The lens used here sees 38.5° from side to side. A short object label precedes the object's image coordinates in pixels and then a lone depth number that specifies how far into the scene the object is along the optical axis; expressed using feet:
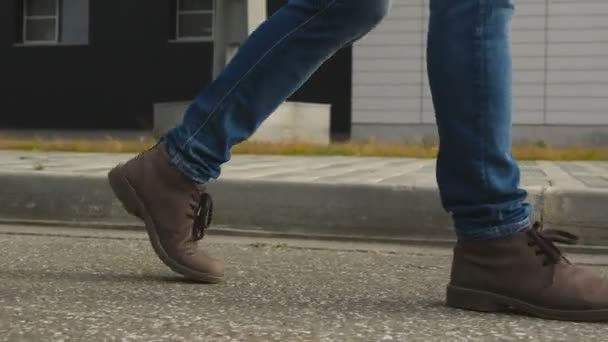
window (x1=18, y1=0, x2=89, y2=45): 48.08
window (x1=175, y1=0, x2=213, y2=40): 45.88
